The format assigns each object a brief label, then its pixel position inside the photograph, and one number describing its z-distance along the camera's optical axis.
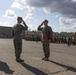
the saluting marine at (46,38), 4.09
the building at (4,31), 47.33
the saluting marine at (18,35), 3.84
